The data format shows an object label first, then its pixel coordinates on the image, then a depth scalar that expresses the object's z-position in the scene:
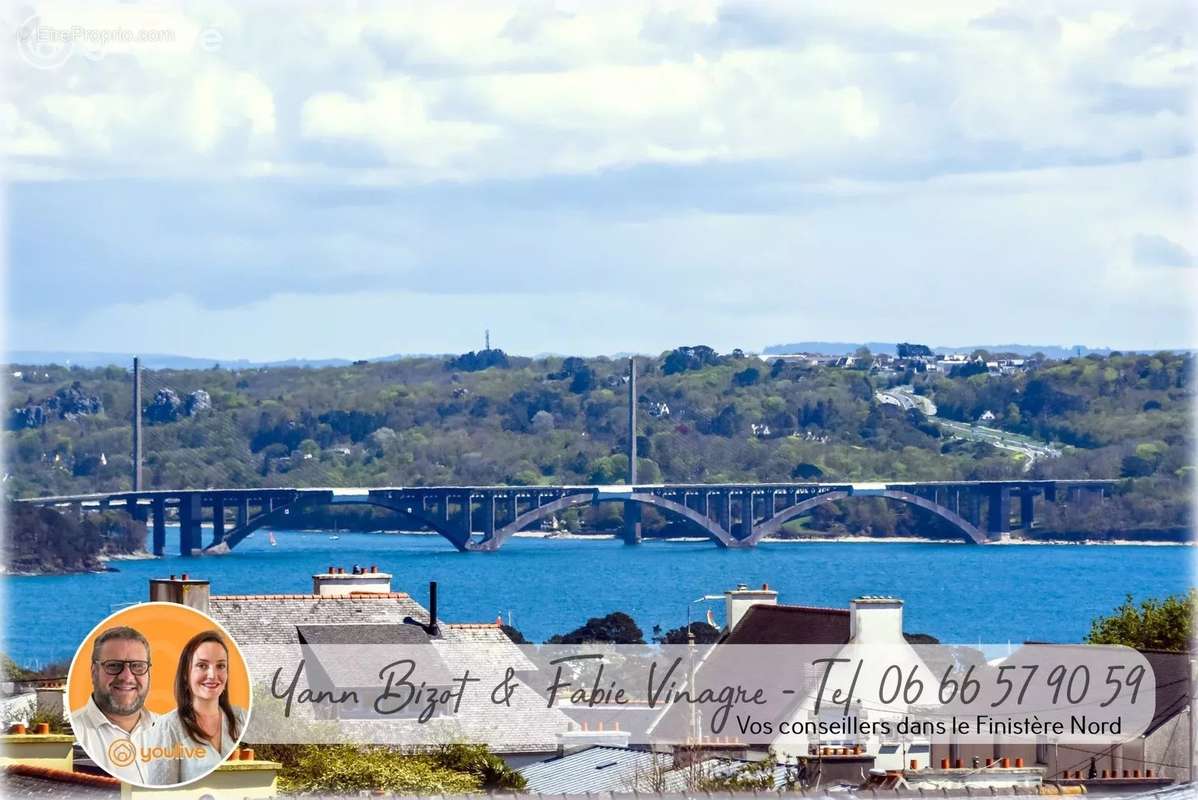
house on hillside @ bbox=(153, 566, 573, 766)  21.97
